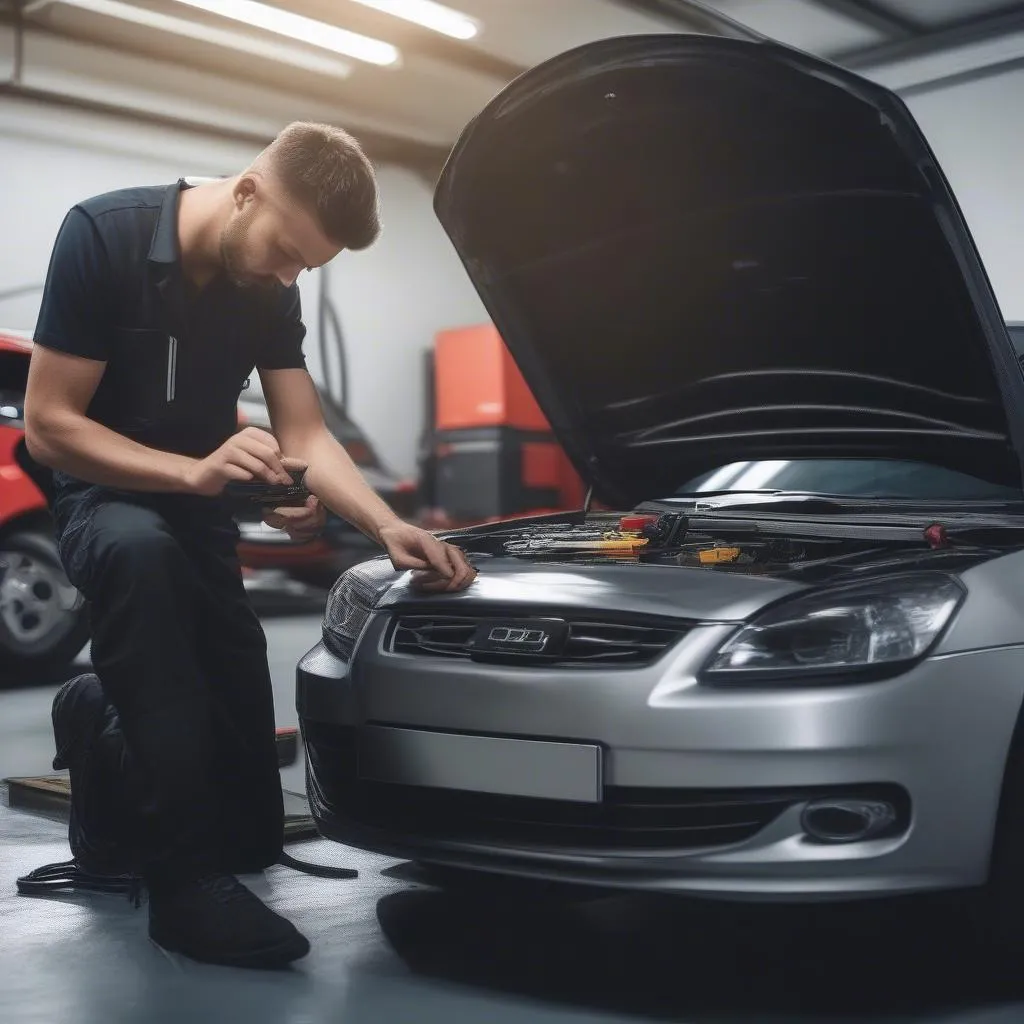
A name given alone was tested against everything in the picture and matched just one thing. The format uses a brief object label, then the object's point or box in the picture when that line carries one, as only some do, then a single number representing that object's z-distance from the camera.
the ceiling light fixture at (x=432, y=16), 10.05
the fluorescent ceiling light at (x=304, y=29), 9.95
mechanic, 2.39
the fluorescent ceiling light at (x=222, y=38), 10.07
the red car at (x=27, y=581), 5.79
